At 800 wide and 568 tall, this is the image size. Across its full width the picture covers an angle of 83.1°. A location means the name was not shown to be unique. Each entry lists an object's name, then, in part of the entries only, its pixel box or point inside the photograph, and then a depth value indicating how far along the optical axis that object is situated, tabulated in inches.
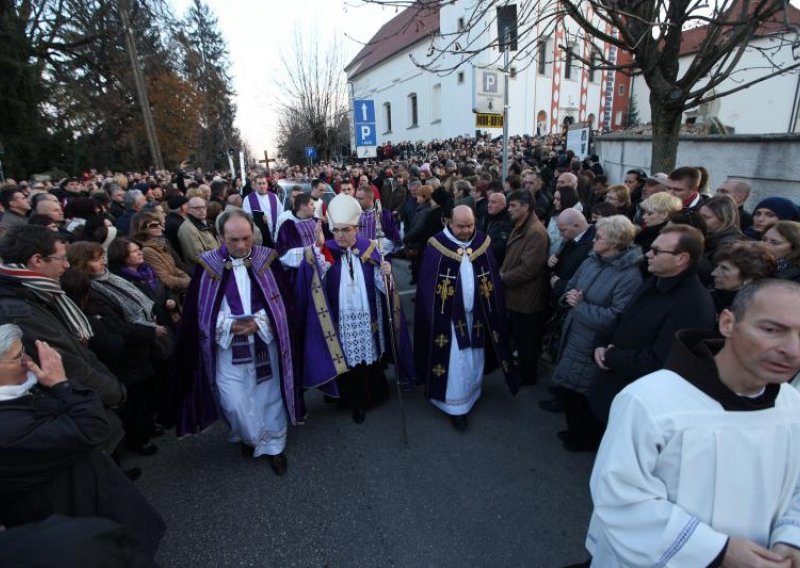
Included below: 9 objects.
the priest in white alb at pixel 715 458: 55.6
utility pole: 537.3
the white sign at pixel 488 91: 257.6
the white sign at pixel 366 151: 446.9
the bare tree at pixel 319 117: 953.5
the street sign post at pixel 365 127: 432.5
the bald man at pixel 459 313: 147.5
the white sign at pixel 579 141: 432.1
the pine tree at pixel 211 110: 1151.0
